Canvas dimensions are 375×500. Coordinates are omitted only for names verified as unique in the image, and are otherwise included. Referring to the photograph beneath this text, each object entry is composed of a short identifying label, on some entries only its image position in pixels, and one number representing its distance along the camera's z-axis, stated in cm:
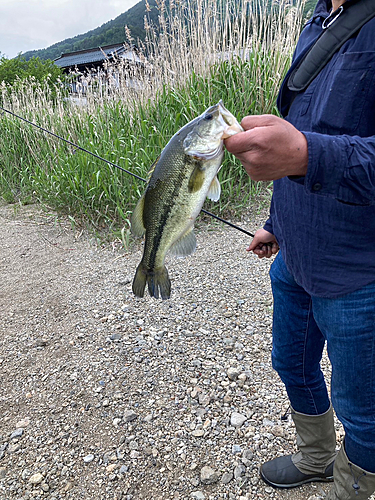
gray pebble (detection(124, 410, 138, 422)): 231
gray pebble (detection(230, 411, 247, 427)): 223
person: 96
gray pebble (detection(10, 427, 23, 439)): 229
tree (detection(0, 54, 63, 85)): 2278
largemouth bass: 118
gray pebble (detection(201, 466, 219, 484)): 193
